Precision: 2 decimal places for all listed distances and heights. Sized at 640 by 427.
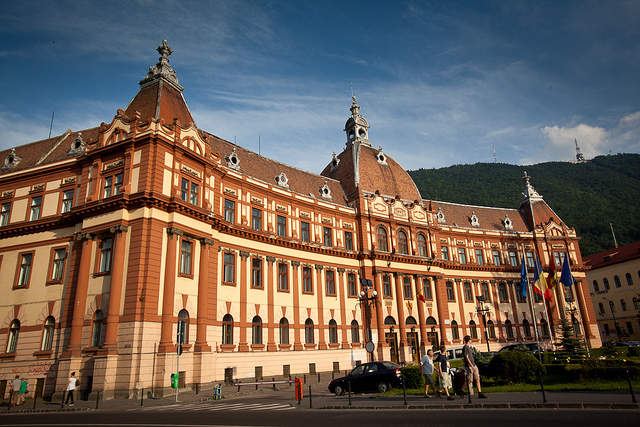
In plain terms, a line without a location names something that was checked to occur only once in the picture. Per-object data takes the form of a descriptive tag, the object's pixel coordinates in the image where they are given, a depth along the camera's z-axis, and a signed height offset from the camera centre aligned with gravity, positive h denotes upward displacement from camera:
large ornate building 27.97 +8.25
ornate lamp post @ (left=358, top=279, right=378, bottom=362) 33.12 +4.95
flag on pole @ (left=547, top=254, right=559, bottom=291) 49.78 +8.78
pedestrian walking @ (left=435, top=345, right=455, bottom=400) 18.52 -0.67
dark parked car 23.25 -0.99
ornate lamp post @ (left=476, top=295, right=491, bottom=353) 52.35 +3.96
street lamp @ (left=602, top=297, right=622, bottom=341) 72.36 +5.56
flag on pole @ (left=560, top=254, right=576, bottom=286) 43.45 +7.06
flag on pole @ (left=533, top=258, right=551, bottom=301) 42.53 +6.82
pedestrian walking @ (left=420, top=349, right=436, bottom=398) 19.20 -0.55
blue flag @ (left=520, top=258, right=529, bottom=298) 44.74 +7.24
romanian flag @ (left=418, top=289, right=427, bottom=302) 47.96 +6.33
